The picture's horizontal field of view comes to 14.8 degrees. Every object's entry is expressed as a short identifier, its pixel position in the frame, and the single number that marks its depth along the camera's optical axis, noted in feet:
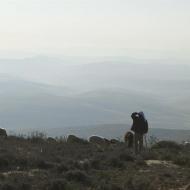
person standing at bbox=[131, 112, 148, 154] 85.14
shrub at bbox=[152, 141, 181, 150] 100.89
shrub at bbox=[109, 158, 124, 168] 72.49
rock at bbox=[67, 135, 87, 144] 107.45
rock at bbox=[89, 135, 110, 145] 115.03
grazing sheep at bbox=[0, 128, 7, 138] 109.94
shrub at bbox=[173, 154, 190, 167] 77.71
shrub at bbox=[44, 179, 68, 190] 56.80
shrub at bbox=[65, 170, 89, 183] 61.52
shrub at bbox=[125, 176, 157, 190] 58.29
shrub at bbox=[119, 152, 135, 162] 77.66
